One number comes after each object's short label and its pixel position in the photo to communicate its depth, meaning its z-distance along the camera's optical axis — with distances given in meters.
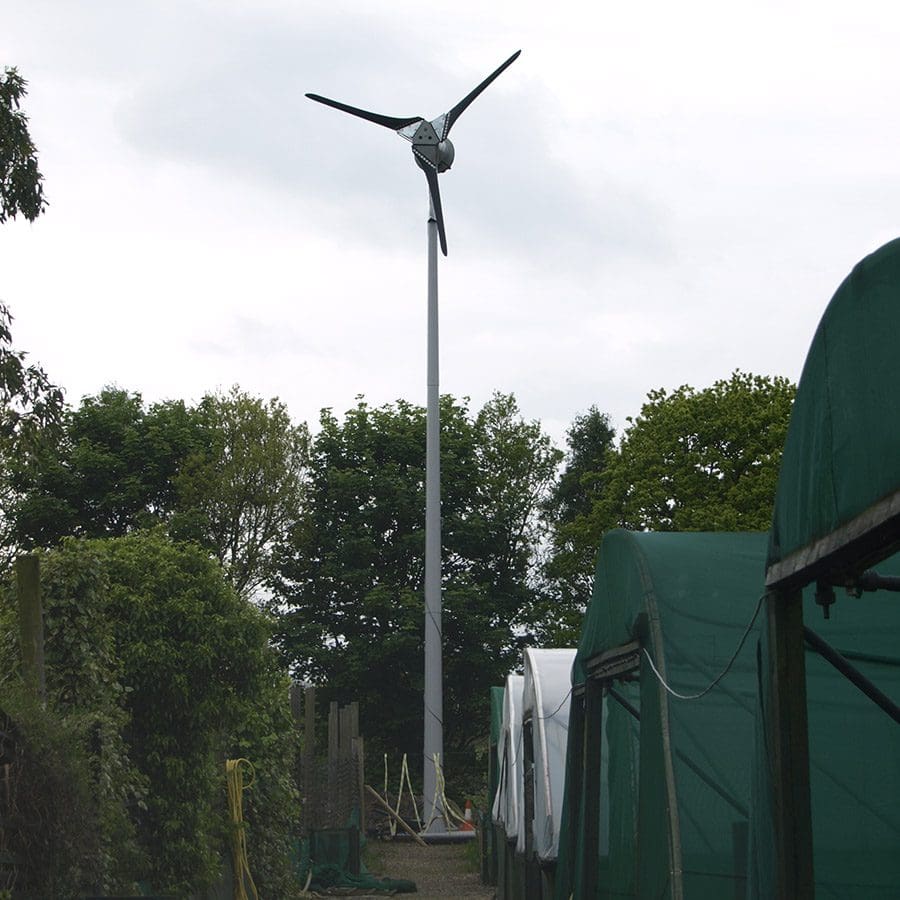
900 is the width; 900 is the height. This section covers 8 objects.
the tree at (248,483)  47.81
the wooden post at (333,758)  27.83
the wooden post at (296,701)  24.91
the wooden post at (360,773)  31.80
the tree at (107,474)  47.09
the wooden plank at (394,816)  33.81
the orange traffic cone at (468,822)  37.69
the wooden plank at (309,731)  26.39
